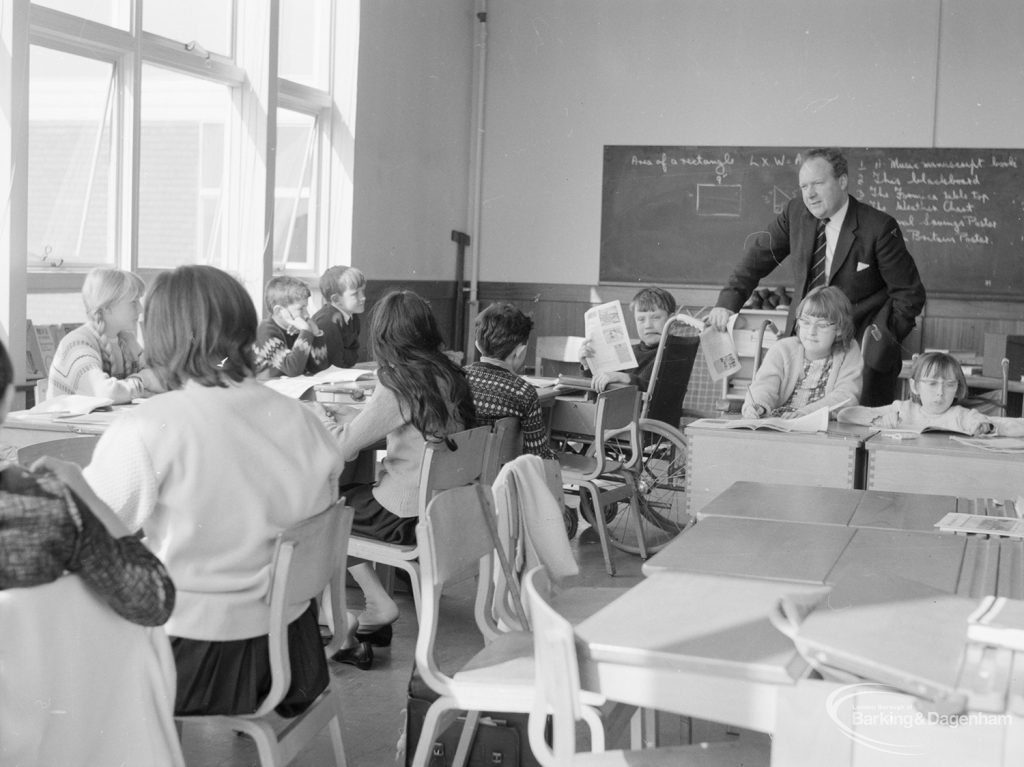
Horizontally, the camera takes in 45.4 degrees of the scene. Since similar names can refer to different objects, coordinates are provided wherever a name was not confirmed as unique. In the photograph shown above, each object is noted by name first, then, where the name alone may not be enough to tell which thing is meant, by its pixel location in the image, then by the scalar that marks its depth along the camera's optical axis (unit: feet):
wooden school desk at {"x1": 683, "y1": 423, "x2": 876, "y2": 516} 12.20
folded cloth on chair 8.35
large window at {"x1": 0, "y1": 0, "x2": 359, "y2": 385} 17.67
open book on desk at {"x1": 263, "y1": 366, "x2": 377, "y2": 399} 14.47
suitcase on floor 7.96
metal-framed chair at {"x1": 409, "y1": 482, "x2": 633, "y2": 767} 7.11
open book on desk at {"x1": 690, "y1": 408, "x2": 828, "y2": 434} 12.62
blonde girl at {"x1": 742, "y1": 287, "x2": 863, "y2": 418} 14.43
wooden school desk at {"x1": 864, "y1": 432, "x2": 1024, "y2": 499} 11.55
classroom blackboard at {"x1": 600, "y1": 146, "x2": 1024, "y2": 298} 27.86
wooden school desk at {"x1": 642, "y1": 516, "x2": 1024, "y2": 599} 6.77
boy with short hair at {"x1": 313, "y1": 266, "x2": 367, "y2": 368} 20.15
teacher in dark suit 15.37
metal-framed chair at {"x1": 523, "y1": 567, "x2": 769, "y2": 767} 5.23
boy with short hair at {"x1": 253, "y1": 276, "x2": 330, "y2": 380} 18.94
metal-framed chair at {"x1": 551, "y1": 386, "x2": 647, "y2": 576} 15.94
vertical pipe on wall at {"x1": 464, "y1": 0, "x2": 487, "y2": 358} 31.60
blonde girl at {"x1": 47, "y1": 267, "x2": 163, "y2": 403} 13.44
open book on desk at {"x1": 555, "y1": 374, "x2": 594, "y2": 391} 18.30
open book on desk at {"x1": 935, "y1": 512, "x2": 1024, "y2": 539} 8.13
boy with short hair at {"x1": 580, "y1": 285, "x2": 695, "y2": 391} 18.81
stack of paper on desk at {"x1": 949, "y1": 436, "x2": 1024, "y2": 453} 11.75
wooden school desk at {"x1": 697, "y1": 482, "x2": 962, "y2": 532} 8.61
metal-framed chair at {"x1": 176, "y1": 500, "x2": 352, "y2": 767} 6.98
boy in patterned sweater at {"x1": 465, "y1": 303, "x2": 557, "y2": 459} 13.79
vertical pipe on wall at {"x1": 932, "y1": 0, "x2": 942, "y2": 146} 28.35
